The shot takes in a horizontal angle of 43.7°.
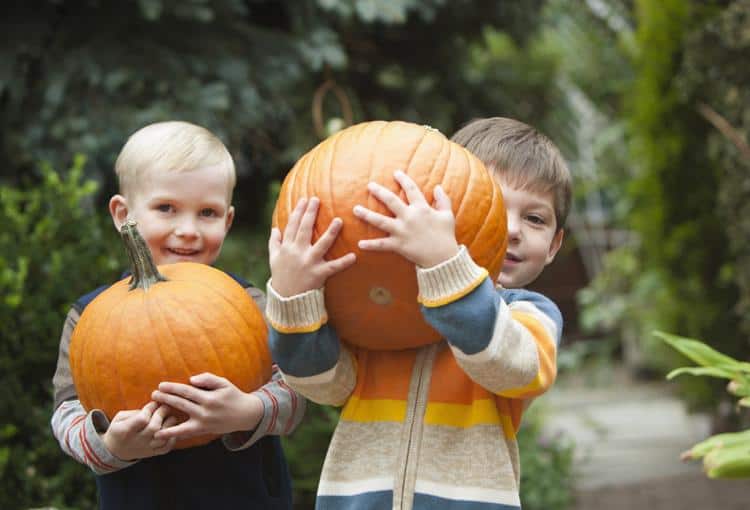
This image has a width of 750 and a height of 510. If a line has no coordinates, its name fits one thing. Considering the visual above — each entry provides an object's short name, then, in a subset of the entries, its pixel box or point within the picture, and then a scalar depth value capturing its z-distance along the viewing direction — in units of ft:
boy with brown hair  5.68
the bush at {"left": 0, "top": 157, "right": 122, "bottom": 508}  11.38
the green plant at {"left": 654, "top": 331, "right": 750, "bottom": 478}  6.15
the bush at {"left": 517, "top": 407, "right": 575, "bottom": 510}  16.15
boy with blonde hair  7.27
